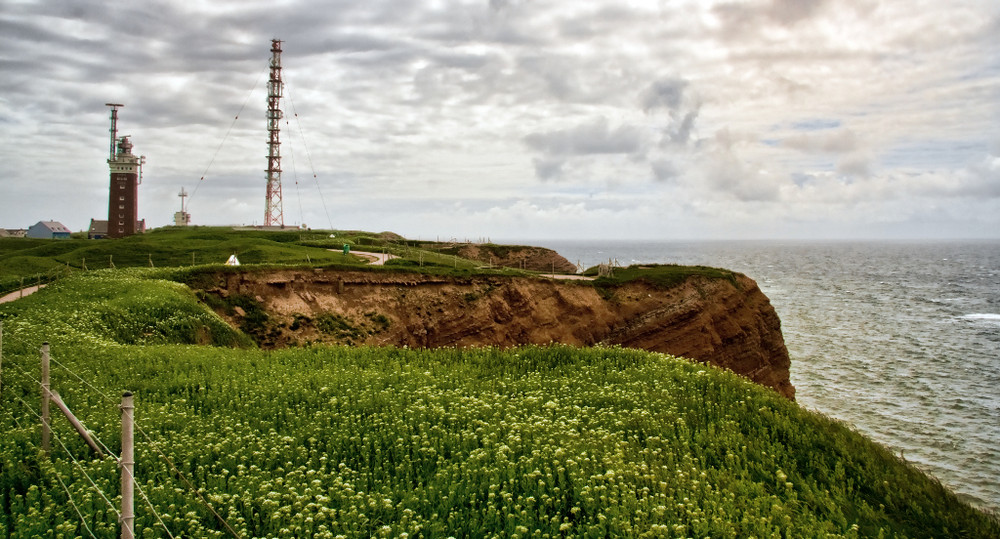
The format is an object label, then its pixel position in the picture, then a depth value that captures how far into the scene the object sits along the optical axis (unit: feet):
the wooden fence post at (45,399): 35.84
